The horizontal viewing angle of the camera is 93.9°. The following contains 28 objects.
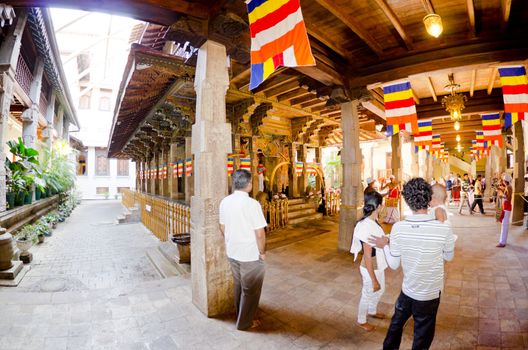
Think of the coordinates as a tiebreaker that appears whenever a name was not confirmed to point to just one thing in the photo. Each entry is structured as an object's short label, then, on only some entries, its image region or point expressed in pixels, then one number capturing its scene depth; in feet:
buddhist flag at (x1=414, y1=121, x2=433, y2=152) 33.94
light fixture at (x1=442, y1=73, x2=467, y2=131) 24.03
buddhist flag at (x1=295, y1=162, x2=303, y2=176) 45.54
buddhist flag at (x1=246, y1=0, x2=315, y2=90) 8.50
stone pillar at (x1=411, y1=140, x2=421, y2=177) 49.29
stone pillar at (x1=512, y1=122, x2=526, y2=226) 29.53
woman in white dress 9.76
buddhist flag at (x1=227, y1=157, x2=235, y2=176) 33.58
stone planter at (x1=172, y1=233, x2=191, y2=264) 18.61
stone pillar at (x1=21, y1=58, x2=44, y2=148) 35.17
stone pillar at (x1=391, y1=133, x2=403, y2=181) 36.19
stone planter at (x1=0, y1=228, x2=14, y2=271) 16.55
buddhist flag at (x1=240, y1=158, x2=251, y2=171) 35.03
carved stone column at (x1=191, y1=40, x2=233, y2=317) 11.94
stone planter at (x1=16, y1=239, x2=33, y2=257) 21.40
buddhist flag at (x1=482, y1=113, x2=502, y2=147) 31.18
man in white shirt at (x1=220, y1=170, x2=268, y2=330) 10.03
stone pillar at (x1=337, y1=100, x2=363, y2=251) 21.89
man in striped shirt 6.97
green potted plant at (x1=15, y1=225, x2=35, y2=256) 21.50
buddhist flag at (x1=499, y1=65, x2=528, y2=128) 17.37
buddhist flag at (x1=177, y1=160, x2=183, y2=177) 40.65
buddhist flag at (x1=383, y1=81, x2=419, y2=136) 20.38
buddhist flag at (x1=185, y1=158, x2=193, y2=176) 34.74
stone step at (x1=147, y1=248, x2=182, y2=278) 18.95
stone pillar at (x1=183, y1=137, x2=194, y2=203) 36.02
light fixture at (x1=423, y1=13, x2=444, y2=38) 13.16
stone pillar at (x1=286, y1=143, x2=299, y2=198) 44.14
